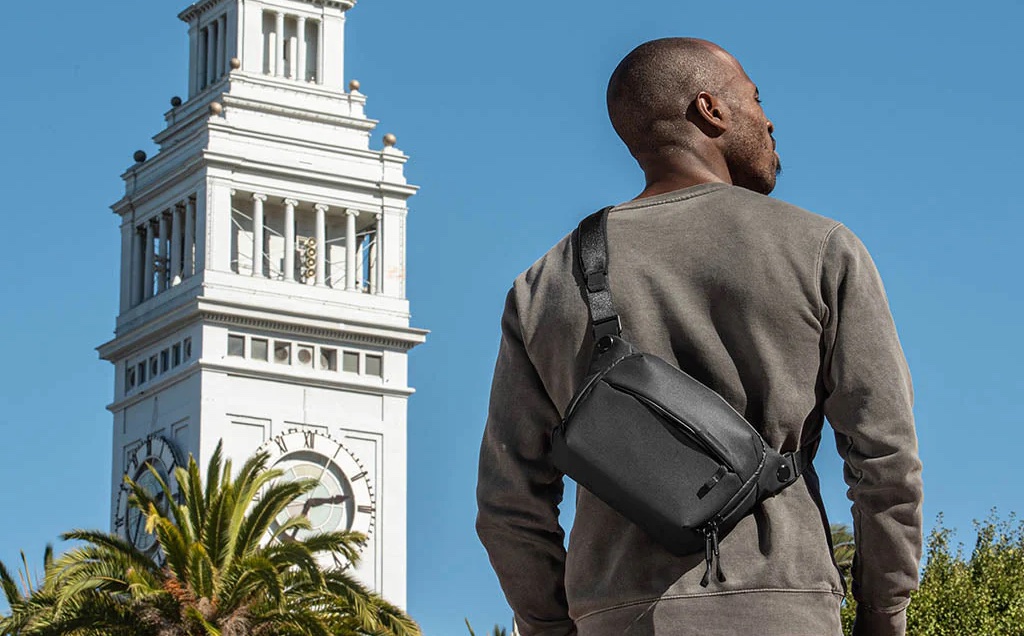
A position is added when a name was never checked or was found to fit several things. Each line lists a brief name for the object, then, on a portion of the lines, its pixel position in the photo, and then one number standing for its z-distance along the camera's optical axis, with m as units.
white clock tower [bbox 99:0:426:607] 80.31
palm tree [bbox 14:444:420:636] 41.81
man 5.52
